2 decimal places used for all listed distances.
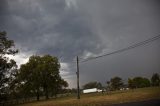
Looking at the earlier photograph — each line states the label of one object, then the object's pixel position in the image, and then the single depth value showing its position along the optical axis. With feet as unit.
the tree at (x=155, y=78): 288.80
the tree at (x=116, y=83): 321.41
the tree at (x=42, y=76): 137.98
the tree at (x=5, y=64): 78.54
